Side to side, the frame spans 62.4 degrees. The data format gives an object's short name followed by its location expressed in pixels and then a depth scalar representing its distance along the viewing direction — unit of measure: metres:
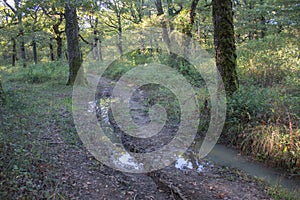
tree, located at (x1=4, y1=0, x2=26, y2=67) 16.45
